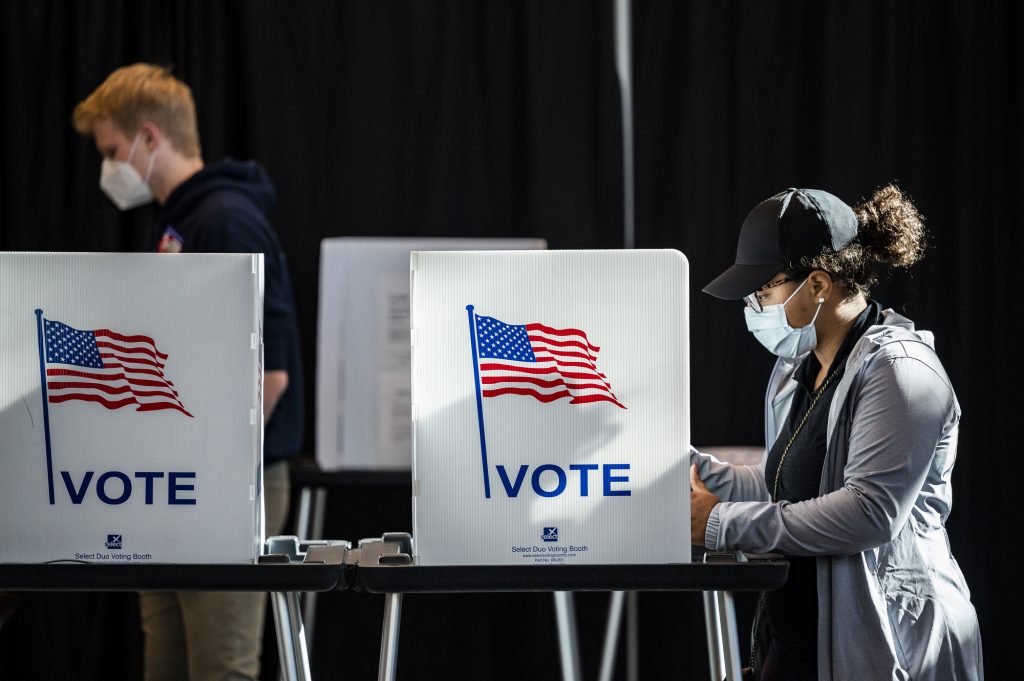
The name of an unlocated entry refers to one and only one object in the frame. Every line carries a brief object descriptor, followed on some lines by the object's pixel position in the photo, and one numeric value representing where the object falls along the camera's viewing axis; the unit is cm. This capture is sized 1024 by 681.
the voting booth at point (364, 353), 961
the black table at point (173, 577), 763
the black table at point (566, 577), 763
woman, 777
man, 877
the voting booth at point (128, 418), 765
